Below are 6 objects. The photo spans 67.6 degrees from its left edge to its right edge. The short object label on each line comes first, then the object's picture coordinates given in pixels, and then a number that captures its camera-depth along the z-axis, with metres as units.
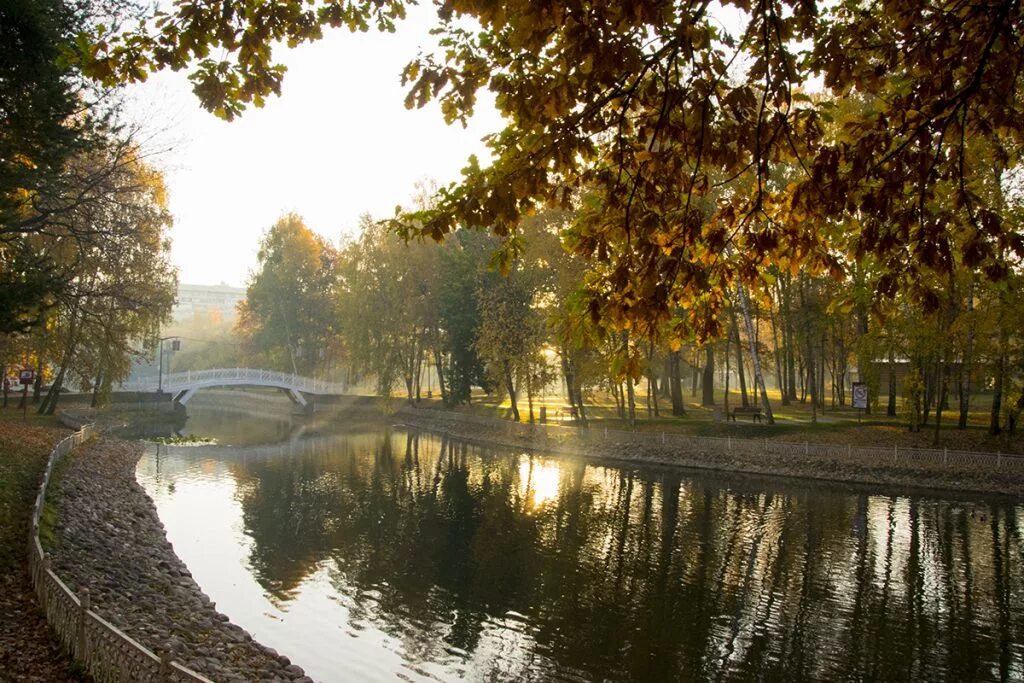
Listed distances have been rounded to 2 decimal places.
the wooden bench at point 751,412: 40.47
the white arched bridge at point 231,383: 60.78
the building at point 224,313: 134.66
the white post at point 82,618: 10.00
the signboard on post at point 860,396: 37.25
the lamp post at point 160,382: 60.20
